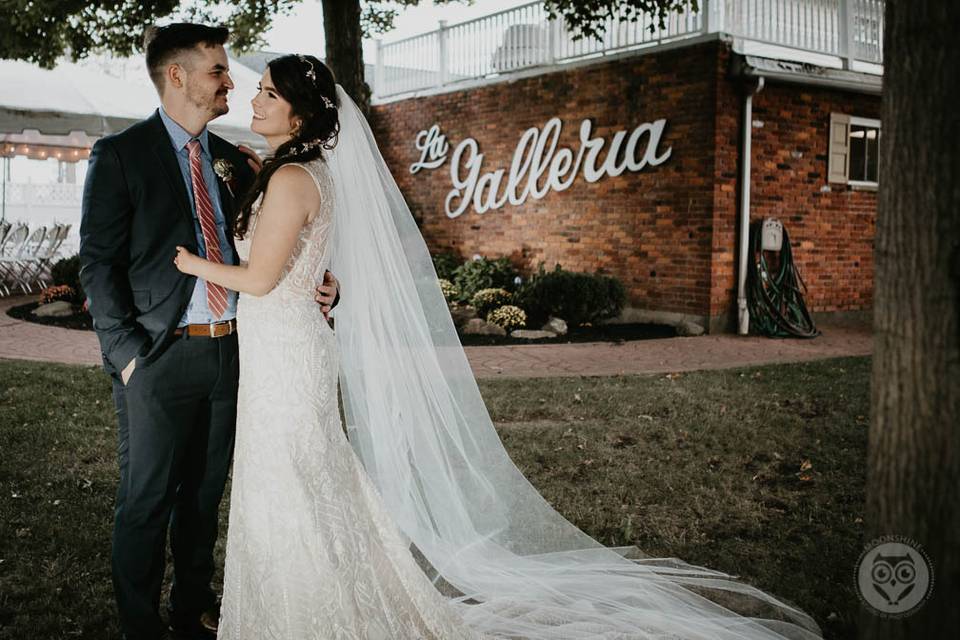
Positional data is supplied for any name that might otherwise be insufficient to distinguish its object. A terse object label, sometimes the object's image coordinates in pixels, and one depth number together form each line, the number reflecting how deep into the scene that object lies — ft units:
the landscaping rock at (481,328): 34.65
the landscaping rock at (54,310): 37.81
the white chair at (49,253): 47.88
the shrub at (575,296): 35.88
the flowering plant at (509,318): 35.40
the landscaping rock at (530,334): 34.05
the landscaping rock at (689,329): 34.99
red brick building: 35.17
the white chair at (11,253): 45.85
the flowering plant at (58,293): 40.37
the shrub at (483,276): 40.78
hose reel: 36.06
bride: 8.89
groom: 8.80
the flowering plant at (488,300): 37.50
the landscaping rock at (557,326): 35.01
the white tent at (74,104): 34.94
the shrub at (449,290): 39.96
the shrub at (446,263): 44.35
